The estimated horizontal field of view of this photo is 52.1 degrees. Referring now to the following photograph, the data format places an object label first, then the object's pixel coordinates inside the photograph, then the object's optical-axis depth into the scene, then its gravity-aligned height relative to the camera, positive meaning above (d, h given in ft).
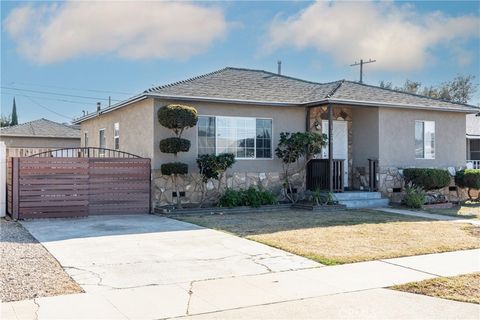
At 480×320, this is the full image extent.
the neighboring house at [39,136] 100.89 +6.35
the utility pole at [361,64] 125.53 +26.31
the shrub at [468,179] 59.88 -1.67
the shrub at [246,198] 50.26 -3.30
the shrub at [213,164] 48.24 +0.23
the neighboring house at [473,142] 92.29 +4.59
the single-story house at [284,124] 51.06 +4.90
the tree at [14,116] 158.80 +16.78
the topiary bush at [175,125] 46.52 +3.95
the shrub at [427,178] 55.93 -1.42
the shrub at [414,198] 53.78 -3.56
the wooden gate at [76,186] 42.37 -1.77
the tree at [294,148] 52.05 +1.92
